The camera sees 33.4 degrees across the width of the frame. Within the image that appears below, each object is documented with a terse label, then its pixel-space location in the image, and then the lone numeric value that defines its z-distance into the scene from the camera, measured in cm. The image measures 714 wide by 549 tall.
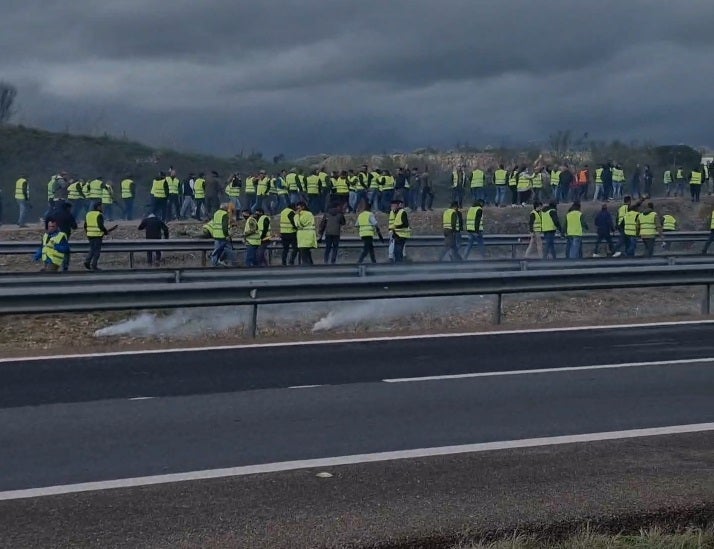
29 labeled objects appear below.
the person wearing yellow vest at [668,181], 4491
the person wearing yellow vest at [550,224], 2712
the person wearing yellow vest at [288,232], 2492
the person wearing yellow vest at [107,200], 3292
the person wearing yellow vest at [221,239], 2500
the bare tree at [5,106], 5812
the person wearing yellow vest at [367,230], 2534
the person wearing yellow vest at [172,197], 3300
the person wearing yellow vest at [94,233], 2344
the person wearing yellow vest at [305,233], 2452
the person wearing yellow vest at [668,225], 3272
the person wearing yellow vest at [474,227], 2775
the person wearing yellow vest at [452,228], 2656
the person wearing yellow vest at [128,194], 3438
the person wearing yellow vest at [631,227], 2714
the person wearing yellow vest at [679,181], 4501
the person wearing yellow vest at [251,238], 2480
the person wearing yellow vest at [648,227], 2683
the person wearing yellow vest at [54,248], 2162
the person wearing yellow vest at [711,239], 2958
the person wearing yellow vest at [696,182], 4106
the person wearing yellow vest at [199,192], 3450
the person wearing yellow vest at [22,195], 3266
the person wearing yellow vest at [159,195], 3209
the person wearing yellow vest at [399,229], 2561
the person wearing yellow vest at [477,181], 3778
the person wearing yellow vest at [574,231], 2709
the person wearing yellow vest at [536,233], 2733
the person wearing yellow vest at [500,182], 3831
